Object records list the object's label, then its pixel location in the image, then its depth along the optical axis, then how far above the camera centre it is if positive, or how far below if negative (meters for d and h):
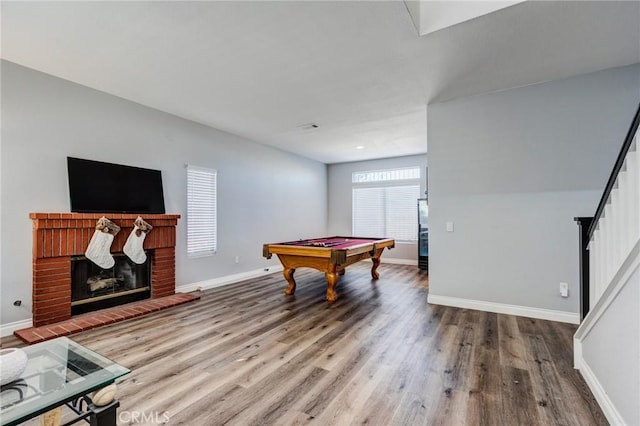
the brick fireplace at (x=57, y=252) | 3.01 -0.40
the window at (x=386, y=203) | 7.19 +0.31
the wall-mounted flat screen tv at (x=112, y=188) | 3.38 +0.35
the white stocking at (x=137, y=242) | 3.71 -0.34
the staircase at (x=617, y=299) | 1.44 -0.48
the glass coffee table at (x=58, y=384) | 1.14 -0.75
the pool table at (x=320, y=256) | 3.82 -0.58
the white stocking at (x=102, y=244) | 3.37 -0.33
